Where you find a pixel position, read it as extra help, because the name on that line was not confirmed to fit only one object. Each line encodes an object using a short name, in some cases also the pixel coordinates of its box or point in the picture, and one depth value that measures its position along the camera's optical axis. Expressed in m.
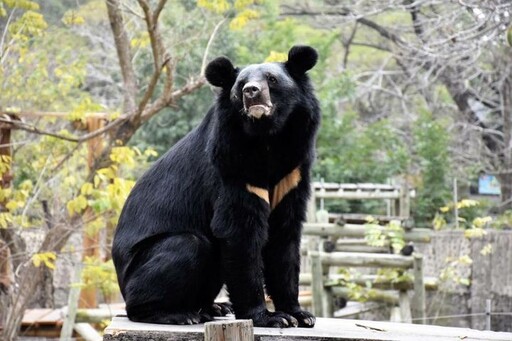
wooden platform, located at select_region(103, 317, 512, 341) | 8.12
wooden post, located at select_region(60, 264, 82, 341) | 19.22
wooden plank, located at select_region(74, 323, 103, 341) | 19.28
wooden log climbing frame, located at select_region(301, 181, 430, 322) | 22.69
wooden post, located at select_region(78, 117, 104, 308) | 18.44
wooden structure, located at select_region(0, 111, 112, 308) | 17.11
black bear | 8.70
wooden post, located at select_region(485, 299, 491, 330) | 14.96
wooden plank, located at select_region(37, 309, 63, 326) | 20.89
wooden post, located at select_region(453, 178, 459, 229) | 34.00
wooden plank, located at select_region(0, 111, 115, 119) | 16.67
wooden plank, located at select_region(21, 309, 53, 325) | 20.44
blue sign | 45.09
